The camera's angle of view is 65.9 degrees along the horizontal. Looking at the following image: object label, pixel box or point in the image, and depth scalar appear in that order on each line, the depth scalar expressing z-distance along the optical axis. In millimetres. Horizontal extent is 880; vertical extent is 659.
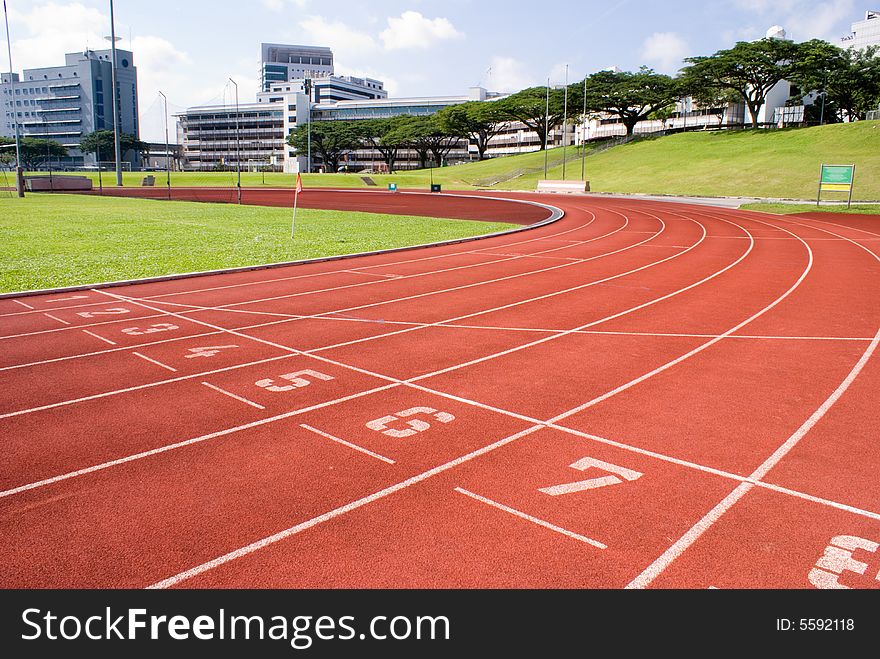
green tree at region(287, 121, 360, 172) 114062
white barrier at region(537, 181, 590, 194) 64875
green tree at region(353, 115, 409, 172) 113312
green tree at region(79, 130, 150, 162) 129000
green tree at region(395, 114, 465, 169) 107688
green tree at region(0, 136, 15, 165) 111300
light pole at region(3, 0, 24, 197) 45000
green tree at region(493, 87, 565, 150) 98438
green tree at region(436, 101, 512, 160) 102438
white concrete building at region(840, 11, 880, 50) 121438
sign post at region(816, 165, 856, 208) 40250
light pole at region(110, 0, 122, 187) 62625
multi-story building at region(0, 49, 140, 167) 160375
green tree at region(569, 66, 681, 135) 92375
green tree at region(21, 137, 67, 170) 119562
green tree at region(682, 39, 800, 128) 78562
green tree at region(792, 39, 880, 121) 76438
